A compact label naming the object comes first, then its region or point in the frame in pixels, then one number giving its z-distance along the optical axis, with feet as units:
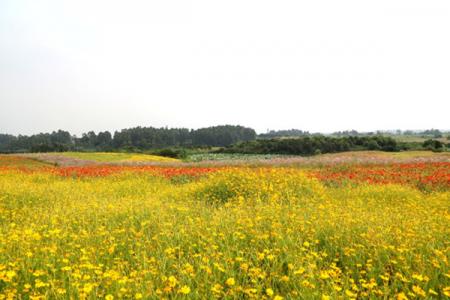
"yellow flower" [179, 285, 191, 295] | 9.21
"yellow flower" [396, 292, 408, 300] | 9.72
